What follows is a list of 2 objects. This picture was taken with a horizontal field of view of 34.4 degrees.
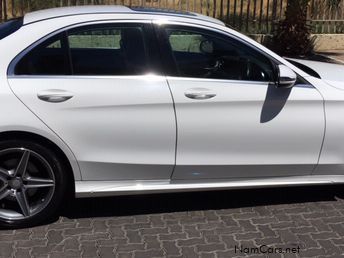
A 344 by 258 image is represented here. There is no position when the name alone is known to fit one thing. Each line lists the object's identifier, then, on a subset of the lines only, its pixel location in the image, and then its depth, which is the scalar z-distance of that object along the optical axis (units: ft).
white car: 13.38
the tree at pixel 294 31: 37.35
